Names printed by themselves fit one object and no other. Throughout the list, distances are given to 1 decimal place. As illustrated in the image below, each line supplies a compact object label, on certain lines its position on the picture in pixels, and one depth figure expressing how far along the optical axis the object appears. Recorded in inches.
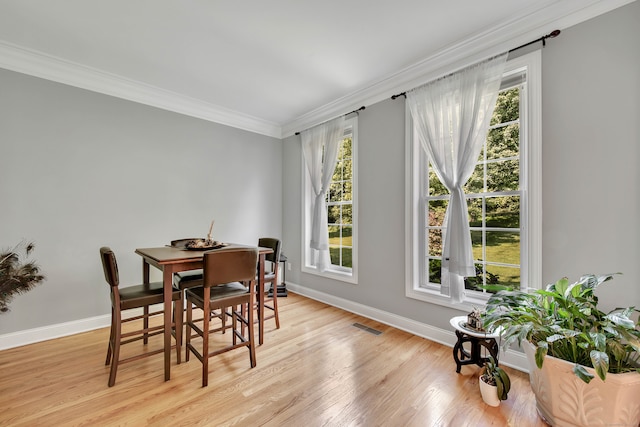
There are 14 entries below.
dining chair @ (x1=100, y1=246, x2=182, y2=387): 76.4
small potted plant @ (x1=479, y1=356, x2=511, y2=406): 68.4
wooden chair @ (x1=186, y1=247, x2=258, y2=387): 77.8
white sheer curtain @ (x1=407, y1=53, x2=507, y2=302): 90.8
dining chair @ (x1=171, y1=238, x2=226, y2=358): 98.3
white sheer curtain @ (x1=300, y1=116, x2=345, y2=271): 144.3
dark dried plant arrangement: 97.3
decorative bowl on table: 94.7
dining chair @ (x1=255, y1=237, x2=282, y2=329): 117.1
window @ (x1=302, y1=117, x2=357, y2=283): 137.8
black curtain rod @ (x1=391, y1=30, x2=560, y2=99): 78.6
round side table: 77.0
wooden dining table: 77.1
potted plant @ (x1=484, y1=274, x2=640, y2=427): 54.6
